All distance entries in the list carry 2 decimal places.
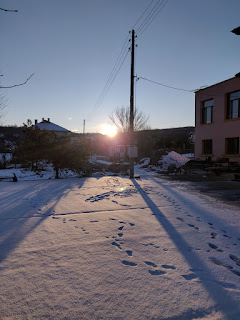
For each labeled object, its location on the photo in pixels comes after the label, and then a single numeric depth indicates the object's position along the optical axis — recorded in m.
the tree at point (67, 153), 10.37
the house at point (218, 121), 15.61
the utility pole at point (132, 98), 10.84
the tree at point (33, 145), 10.55
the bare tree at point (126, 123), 32.81
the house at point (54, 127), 40.28
